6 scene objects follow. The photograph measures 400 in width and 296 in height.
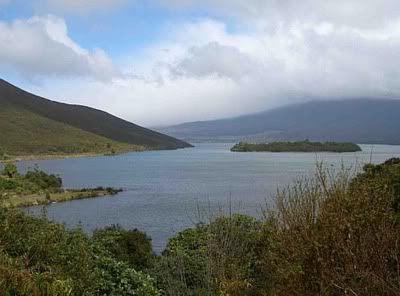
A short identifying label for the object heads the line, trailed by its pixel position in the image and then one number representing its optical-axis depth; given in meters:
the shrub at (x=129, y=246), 16.42
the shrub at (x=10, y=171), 74.00
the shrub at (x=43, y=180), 72.06
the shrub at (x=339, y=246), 5.25
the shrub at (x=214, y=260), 10.59
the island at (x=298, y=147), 152.00
